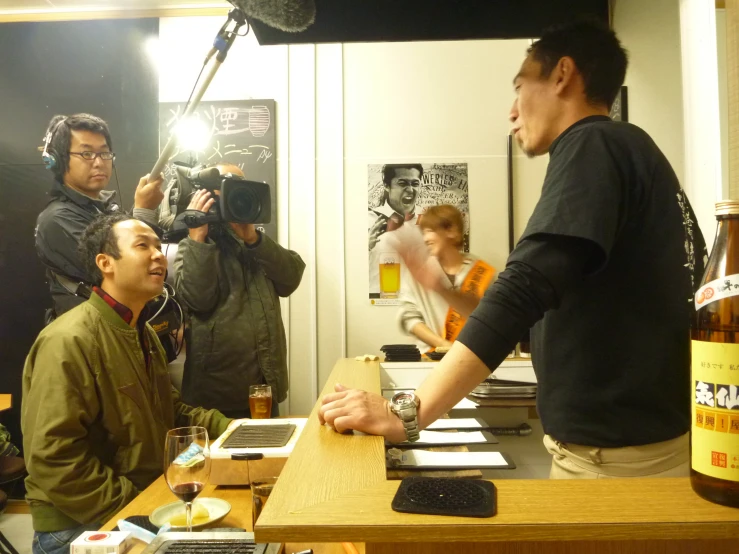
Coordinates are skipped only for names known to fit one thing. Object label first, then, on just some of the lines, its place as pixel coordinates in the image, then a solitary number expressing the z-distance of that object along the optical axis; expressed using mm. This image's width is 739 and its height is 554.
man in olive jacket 1498
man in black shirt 731
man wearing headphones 2414
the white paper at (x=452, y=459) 1054
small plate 1086
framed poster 2568
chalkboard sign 2535
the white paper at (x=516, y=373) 2154
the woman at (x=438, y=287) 2564
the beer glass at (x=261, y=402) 1775
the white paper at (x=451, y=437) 1222
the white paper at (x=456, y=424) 1377
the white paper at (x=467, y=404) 1888
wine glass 1011
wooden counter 539
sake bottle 533
